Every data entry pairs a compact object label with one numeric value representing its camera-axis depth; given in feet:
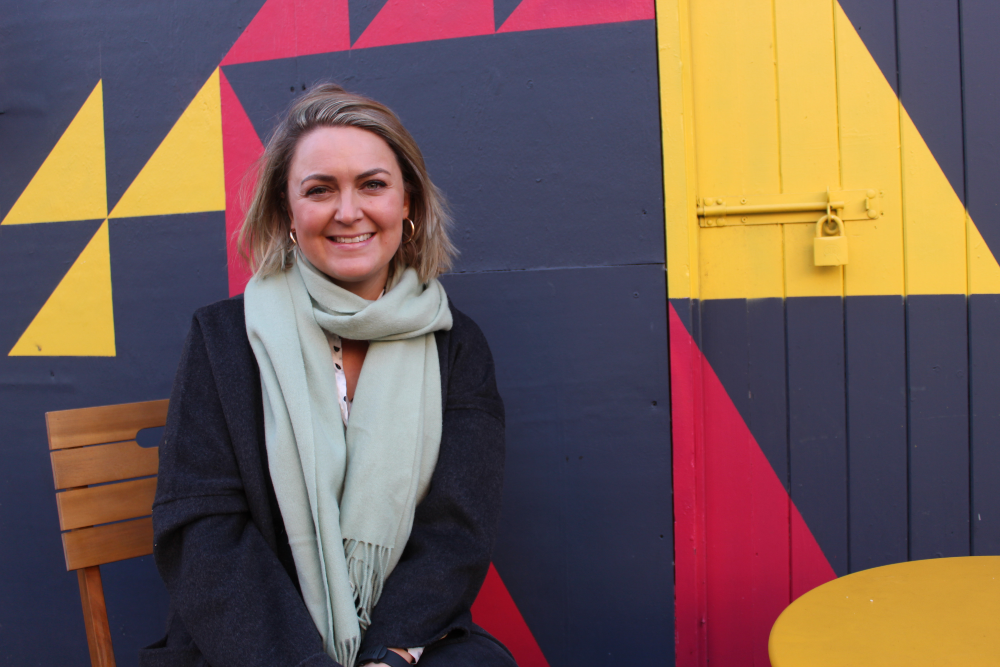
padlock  6.26
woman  4.27
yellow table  3.21
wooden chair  5.01
